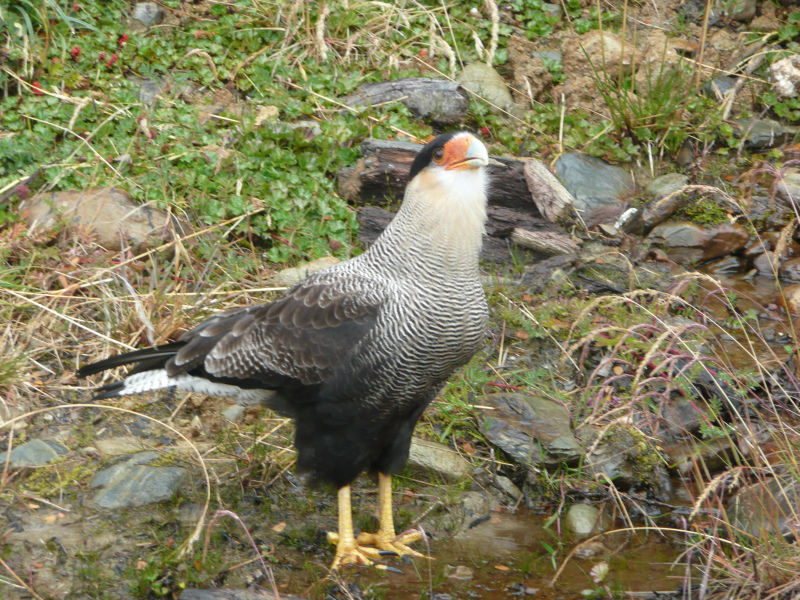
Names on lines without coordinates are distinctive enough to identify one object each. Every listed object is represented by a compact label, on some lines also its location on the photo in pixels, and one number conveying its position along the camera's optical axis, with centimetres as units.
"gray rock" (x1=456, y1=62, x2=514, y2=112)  1333
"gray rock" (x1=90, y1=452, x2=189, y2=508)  759
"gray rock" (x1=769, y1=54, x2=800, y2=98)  1370
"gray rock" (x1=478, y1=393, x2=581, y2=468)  827
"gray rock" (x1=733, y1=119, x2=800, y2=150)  1333
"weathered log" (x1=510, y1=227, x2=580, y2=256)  1095
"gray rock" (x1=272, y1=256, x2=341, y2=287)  1034
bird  677
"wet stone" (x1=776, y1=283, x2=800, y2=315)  1025
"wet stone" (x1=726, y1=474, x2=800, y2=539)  597
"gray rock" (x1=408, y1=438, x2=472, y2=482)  829
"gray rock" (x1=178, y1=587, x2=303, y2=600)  632
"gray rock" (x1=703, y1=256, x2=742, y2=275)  1159
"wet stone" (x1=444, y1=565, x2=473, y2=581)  713
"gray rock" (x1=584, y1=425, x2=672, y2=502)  823
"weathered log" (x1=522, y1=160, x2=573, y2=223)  1116
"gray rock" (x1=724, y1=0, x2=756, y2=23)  1469
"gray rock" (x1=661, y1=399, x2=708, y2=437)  873
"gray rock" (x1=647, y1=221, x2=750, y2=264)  1164
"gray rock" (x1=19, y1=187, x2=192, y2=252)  1030
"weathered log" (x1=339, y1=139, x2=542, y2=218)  1115
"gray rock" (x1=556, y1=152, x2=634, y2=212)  1224
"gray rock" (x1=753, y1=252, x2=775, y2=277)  1137
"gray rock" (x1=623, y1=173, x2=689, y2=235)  1182
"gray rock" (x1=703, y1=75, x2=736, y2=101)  1355
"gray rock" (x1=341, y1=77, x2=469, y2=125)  1274
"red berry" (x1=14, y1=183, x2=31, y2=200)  1059
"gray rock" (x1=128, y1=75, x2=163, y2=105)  1266
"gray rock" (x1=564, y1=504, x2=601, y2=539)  771
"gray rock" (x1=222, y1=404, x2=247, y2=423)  902
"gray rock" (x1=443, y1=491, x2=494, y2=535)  787
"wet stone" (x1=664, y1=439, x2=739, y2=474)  834
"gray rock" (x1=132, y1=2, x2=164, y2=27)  1362
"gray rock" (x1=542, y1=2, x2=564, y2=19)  1480
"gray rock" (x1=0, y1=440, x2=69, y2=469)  791
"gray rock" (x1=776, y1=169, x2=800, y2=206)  1176
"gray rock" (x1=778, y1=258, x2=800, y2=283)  1106
